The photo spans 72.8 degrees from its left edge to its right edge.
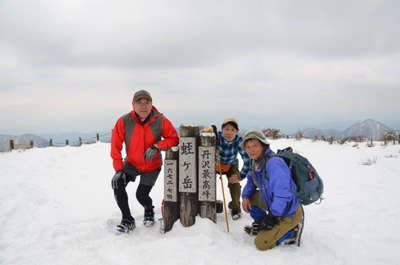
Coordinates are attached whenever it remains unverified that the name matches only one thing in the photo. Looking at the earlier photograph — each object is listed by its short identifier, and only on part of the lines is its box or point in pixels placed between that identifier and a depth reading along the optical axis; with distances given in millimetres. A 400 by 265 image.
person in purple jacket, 3445
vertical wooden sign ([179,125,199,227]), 4098
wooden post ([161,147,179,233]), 4164
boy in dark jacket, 4684
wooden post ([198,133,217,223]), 4086
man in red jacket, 4273
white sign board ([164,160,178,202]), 4176
